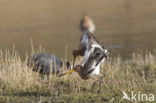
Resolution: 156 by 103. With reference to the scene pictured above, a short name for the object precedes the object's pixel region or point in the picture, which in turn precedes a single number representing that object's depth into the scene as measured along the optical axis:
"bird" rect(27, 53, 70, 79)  20.44
